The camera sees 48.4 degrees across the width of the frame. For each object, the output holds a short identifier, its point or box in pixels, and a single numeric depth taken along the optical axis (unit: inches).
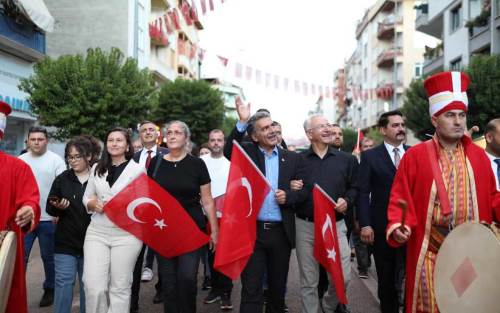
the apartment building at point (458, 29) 993.5
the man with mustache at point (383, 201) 208.7
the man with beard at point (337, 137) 303.9
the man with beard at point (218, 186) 267.0
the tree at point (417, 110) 1062.4
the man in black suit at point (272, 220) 201.9
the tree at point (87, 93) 742.5
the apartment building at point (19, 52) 732.7
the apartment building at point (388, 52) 1947.6
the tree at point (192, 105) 1366.9
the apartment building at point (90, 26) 1214.9
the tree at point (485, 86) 866.8
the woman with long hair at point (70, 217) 208.2
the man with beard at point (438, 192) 151.6
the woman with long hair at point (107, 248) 195.8
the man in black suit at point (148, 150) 275.4
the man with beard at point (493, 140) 204.2
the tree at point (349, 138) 2148.1
